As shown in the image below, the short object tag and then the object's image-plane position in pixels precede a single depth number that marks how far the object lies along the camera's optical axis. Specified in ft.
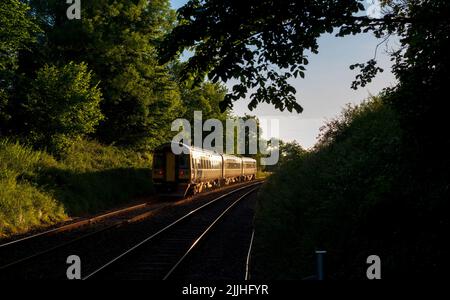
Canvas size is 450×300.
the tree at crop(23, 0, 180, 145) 89.04
